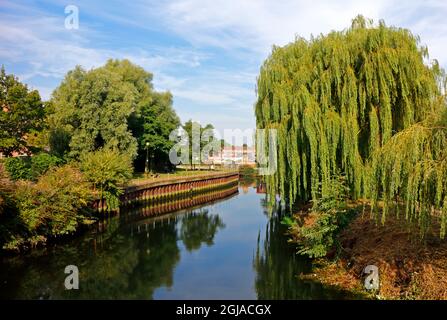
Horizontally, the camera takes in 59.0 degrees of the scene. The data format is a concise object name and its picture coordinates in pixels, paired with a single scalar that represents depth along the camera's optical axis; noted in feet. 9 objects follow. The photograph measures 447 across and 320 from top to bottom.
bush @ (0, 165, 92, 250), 59.62
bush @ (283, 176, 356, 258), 52.47
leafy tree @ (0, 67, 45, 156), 104.83
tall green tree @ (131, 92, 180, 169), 161.17
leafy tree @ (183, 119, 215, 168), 222.89
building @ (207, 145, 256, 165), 337.64
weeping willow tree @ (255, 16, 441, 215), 56.39
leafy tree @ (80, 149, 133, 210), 91.81
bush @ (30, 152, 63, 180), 92.58
